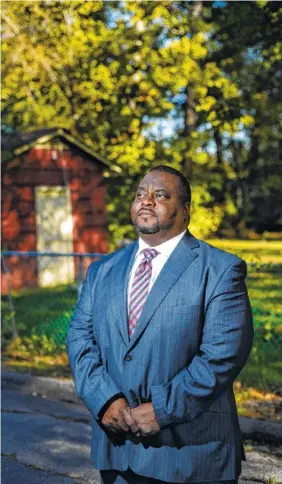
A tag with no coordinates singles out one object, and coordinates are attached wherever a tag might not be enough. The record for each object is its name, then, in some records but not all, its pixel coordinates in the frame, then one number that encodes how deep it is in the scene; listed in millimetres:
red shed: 21953
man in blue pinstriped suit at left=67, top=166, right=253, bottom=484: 3209
